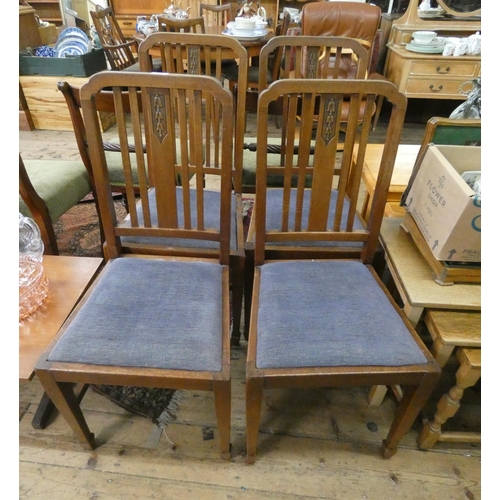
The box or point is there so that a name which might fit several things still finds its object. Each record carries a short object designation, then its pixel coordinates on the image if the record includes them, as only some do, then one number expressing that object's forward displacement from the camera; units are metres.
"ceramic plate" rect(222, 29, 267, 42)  2.68
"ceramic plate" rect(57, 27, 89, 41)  3.20
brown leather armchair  2.78
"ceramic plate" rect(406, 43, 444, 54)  2.94
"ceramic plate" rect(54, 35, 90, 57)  3.15
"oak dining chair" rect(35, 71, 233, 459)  0.86
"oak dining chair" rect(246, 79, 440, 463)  0.87
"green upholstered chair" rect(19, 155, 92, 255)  1.39
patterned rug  1.24
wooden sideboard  2.96
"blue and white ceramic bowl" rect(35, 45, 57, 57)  3.16
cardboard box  0.89
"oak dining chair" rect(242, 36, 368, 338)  1.27
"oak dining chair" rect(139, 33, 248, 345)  1.33
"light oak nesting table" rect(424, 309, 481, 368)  0.93
